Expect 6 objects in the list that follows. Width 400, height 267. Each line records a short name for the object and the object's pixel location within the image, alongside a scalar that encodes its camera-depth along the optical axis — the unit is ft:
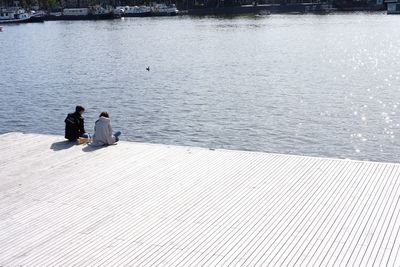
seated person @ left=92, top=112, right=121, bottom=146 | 59.41
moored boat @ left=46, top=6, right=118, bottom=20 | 562.25
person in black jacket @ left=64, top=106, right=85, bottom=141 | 62.17
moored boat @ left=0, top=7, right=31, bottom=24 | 534.78
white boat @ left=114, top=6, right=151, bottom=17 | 590.96
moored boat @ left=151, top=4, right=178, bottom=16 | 579.48
